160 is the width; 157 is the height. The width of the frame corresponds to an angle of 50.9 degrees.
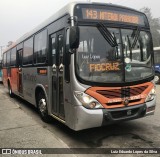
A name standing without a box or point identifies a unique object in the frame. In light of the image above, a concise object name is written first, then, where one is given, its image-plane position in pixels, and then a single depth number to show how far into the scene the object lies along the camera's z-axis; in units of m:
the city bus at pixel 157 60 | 12.74
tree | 41.01
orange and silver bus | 3.39
